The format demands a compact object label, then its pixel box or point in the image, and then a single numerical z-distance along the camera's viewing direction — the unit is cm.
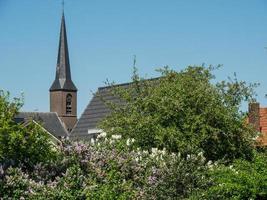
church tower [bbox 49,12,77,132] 8944
